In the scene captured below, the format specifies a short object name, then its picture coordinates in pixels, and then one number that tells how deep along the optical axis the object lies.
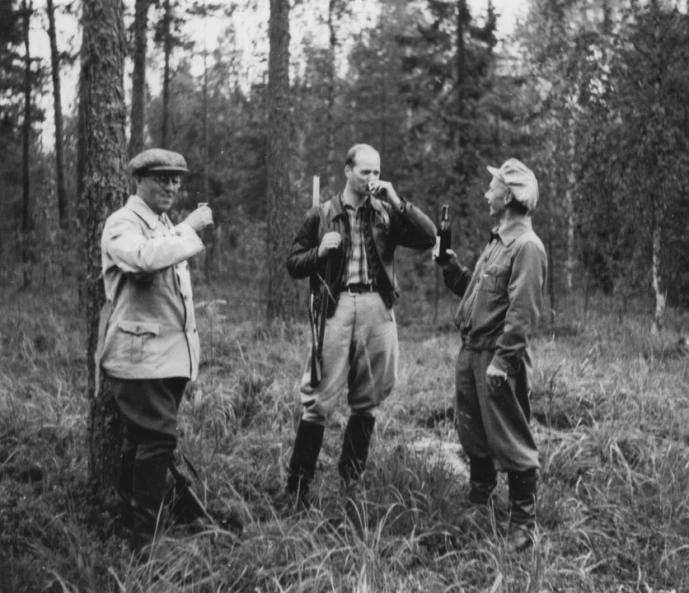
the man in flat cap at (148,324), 3.83
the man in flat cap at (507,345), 4.13
